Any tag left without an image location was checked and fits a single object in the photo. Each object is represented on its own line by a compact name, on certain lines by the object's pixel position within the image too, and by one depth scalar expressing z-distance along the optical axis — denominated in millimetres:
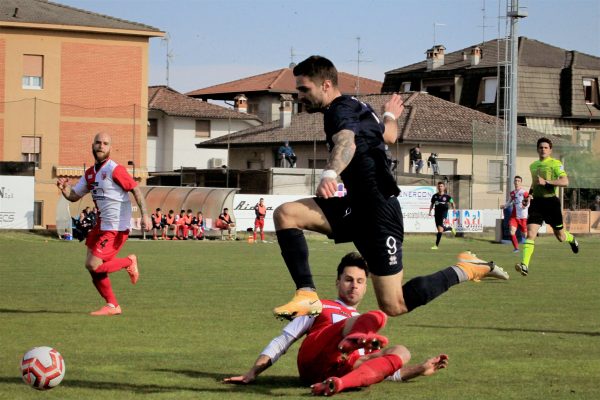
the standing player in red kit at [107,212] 13141
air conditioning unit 76062
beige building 49688
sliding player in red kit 7090
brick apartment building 53438
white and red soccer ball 7160
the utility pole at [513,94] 46625
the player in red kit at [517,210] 30672
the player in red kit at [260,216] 41031
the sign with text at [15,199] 39625
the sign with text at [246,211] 44781
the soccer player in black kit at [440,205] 34969
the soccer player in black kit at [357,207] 7668
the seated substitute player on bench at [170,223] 42094
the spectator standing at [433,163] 57462
